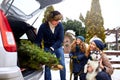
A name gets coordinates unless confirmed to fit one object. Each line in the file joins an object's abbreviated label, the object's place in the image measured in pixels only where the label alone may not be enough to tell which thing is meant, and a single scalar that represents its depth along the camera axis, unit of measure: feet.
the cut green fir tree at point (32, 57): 6.29
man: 9.48
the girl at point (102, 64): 8.43
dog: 8.64
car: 4.75
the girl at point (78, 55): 11.01
